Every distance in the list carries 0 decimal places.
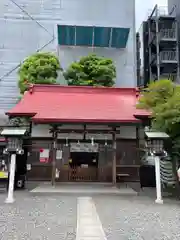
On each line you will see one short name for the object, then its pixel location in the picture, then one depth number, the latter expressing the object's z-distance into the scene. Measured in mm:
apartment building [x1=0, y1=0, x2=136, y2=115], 16755
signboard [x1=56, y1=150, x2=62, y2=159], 10139
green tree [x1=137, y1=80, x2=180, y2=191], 6995
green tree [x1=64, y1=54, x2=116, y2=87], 14529
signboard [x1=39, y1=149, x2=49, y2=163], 10162
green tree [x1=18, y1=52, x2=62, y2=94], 14116
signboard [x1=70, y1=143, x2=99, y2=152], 9904
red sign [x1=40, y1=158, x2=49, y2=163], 10306
